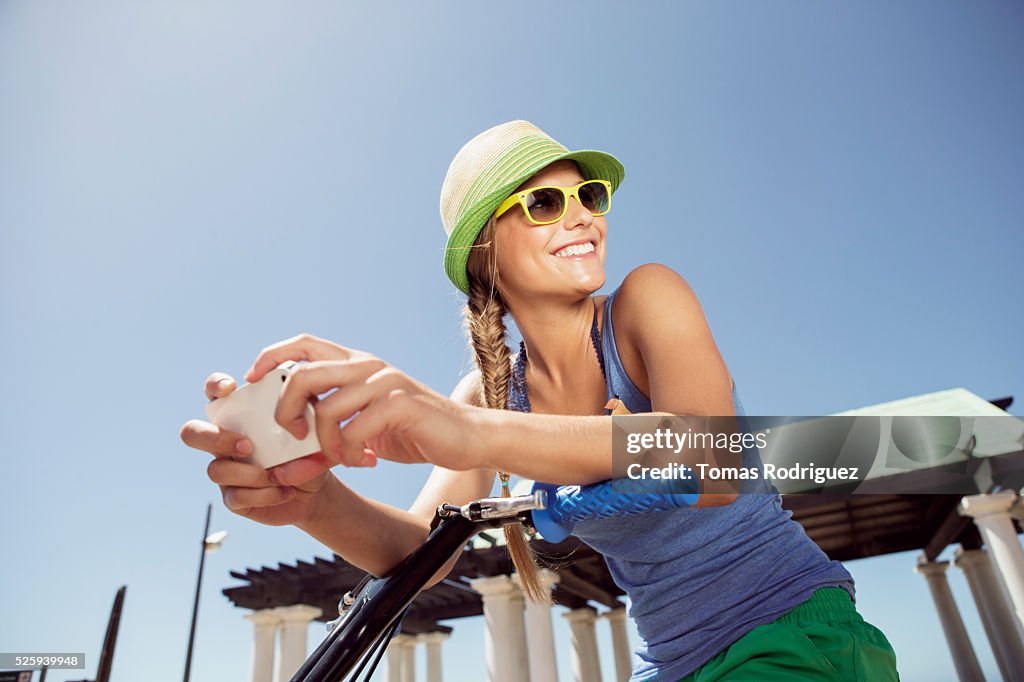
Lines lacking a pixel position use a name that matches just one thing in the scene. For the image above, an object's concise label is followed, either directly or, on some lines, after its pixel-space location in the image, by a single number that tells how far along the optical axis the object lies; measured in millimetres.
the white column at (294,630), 14711
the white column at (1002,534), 11492
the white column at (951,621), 16250
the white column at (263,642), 14820
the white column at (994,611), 13906
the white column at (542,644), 12992
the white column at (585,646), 18125
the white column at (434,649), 19203
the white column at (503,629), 13484
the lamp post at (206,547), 14141
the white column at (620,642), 19375
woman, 958
